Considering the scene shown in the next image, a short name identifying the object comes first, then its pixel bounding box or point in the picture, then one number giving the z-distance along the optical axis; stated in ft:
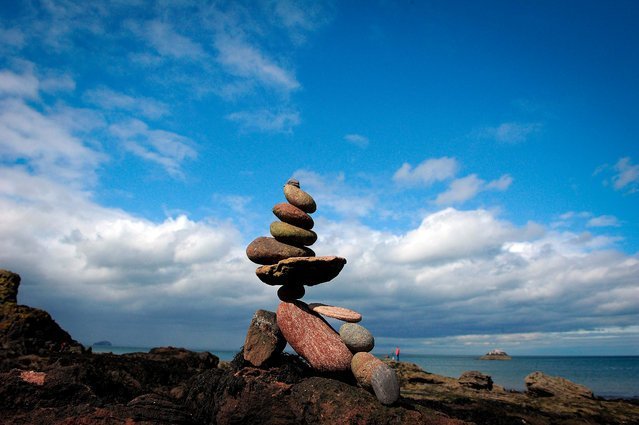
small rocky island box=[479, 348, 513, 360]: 546.26
